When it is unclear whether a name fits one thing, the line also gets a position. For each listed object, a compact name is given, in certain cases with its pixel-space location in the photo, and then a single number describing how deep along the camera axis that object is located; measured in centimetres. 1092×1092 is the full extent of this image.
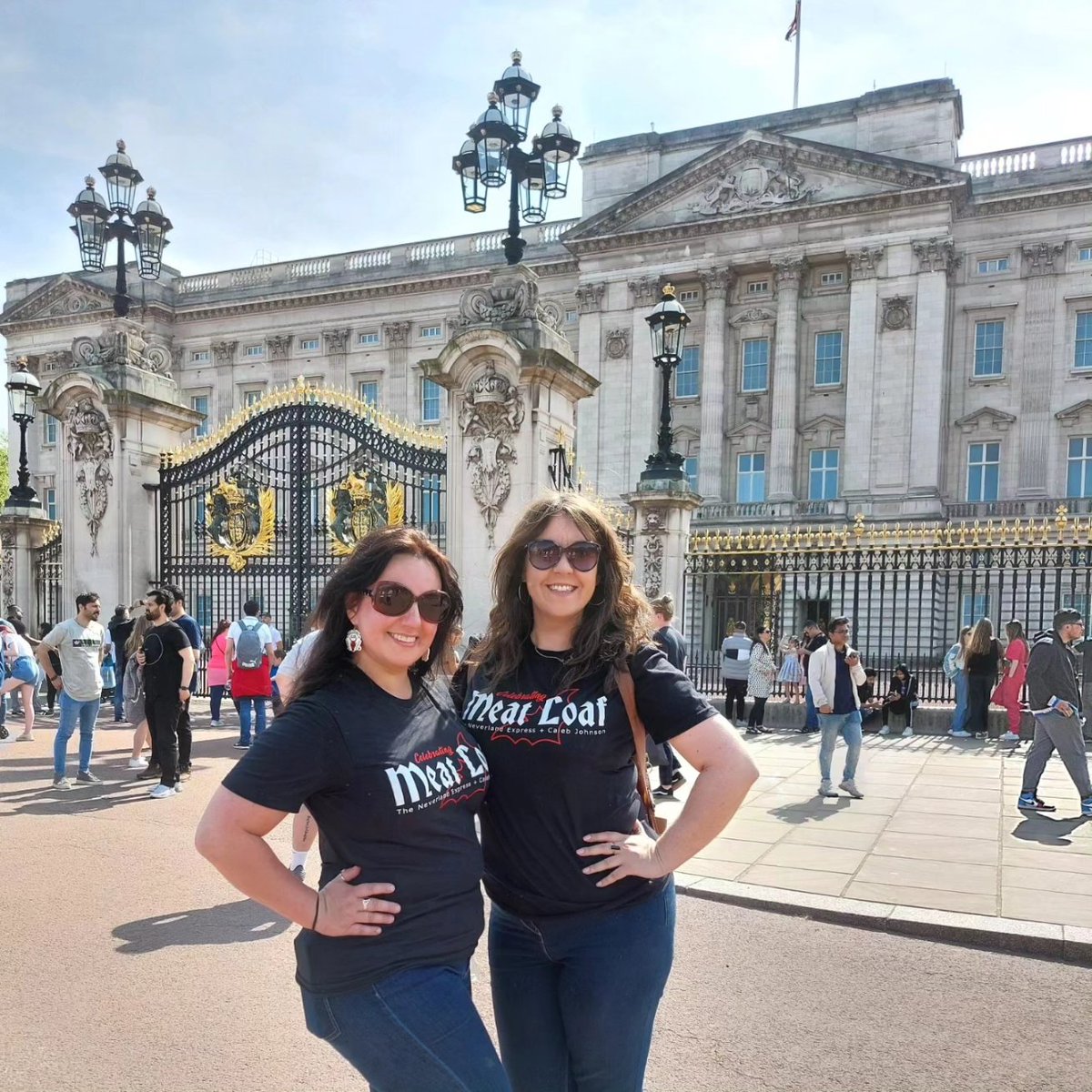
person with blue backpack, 1017
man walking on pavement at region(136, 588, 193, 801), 821
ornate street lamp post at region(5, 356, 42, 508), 1631
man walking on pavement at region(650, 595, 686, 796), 832
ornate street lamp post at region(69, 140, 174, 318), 1324
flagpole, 3818
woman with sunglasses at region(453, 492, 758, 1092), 219
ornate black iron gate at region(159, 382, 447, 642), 1265
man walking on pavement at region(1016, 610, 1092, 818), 773
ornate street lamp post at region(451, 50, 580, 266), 1027
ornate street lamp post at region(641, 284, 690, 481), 1314
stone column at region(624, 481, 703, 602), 1326
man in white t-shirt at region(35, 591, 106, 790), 848
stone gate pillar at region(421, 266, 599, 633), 1017
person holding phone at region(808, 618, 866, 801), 866
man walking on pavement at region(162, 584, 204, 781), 891
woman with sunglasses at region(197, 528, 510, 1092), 192
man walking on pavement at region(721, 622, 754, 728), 1323
